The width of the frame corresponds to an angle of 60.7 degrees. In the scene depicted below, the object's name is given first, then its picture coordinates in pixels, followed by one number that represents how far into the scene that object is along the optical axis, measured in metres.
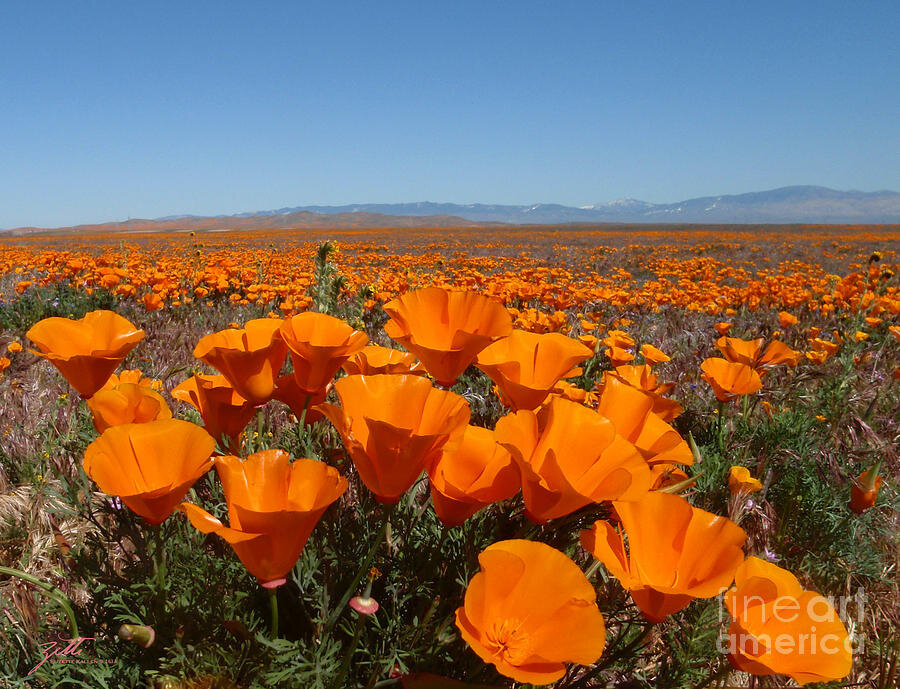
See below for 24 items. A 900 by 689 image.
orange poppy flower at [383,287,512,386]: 0.39
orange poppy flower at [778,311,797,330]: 3.07
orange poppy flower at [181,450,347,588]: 0.30
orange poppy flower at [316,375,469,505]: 0.32
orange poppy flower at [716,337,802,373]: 0.63
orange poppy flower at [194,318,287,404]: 0.37
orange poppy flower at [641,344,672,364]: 0.66
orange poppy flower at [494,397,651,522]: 0.32
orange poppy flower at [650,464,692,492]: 0.39
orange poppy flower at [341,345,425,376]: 0.42
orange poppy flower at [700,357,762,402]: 0.56
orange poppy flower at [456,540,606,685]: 0.30
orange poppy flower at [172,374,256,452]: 0.39
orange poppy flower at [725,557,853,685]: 0.31
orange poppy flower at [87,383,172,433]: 0.38
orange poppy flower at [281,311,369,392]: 0.37
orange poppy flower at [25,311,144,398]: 0.39
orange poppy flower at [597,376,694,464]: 0.38
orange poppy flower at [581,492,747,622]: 0.32
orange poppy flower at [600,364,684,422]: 0.53
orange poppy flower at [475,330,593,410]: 0.39
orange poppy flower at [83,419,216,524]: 0.32
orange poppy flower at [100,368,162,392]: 0.52
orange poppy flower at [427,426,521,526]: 0.33
